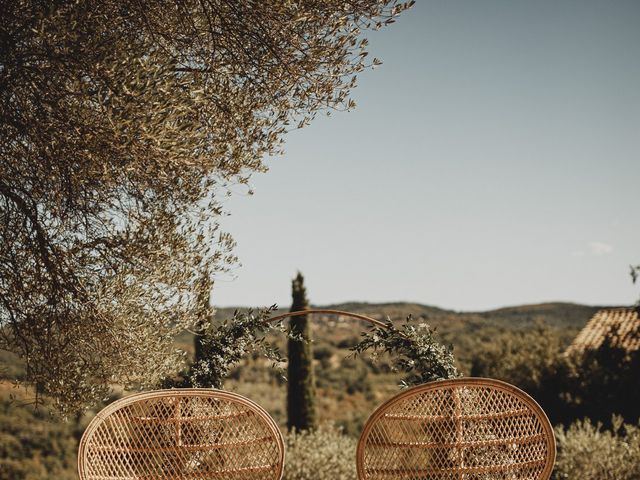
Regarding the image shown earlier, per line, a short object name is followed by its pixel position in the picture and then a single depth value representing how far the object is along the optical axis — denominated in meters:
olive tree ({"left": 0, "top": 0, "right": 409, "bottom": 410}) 4.34
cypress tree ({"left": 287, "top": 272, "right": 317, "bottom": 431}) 12.20
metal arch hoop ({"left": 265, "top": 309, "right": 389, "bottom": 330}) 4.55
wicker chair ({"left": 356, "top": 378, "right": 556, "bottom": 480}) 4.12
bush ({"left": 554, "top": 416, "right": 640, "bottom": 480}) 7.47
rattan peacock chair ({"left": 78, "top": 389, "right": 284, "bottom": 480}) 4.24
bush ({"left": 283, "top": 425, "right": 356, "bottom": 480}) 8.45
